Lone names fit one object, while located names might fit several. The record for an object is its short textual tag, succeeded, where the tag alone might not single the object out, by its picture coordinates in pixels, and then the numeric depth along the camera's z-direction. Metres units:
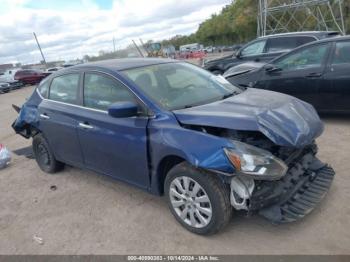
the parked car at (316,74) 6.34
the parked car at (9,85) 30.28
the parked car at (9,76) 33.19
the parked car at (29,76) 33.50
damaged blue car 3.33
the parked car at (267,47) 10.00
